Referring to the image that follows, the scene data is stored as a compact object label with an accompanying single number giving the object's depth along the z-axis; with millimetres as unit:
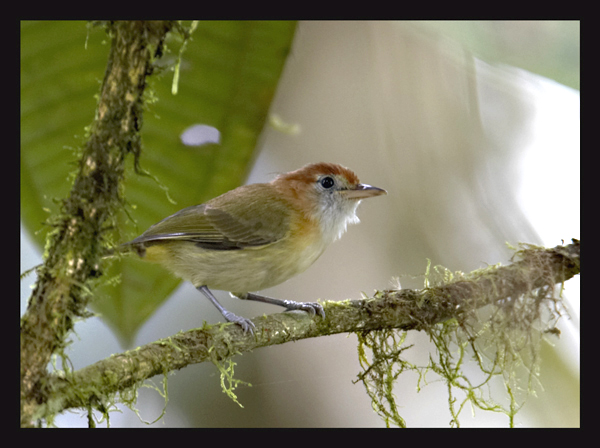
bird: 5926
